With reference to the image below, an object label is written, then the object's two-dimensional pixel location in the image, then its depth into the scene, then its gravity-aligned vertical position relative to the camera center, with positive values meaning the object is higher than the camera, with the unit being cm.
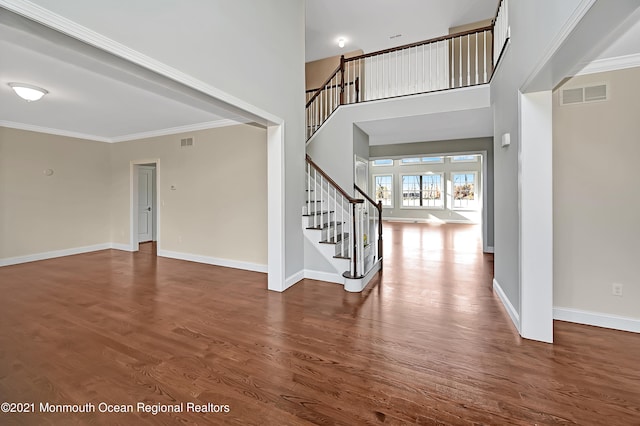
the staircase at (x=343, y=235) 399 -38
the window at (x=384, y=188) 1347 +117
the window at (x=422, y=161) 1228 +234
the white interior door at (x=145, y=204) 763 +26
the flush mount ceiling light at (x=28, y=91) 343 +158
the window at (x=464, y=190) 1185 +91
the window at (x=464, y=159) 1166 +226
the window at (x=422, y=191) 1245 +96
